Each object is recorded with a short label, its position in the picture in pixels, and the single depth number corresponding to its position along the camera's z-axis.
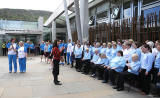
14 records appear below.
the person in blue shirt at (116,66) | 4.04
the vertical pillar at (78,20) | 9.13
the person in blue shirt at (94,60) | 5.28
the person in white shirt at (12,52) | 5.96
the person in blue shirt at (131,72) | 3.71
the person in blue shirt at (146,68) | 3.48
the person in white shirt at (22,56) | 5.98
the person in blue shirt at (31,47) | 13.49
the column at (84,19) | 8.38
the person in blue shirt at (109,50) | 5.01
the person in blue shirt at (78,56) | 6.33
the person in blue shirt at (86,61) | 5.80
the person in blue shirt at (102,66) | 4.81
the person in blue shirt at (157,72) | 3.35
